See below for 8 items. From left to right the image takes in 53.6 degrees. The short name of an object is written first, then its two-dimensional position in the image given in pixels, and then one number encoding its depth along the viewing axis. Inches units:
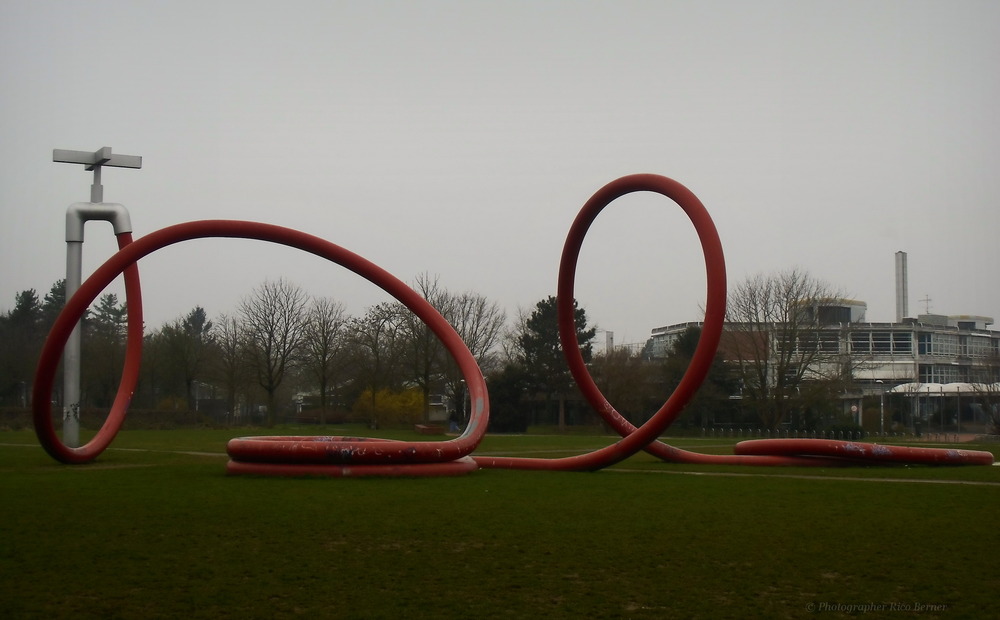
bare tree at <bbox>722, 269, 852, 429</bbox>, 1966.0
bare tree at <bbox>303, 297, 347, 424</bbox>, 2265.0
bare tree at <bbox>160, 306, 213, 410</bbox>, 2399.1
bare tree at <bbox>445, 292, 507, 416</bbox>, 2487.7
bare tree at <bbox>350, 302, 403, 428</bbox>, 2277.3
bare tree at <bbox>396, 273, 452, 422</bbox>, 2194.9
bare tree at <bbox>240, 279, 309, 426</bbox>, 2245.3
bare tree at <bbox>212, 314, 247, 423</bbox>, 2361.0
